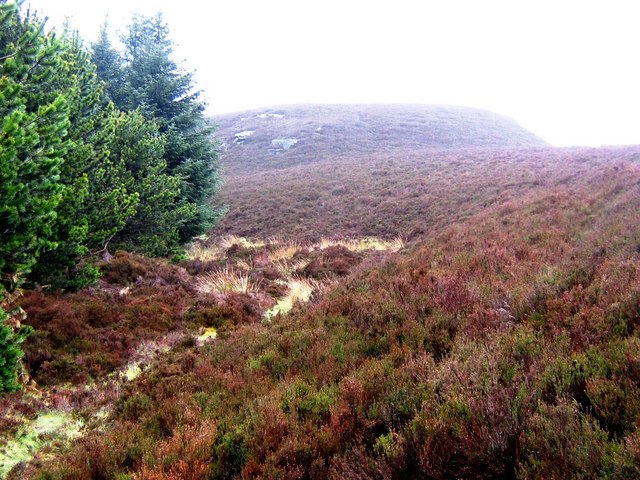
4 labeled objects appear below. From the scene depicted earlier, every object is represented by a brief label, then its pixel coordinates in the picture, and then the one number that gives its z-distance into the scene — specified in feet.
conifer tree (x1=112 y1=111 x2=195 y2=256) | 33.01
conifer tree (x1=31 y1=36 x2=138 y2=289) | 21.74
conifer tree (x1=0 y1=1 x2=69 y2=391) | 14.61
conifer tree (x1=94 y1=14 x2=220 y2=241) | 46.85
